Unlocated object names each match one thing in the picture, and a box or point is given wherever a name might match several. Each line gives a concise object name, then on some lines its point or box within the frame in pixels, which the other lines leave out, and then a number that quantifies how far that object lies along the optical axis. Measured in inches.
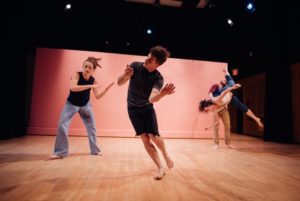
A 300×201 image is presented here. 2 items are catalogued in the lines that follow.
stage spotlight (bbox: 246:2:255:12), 202.5
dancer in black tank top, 122.3
